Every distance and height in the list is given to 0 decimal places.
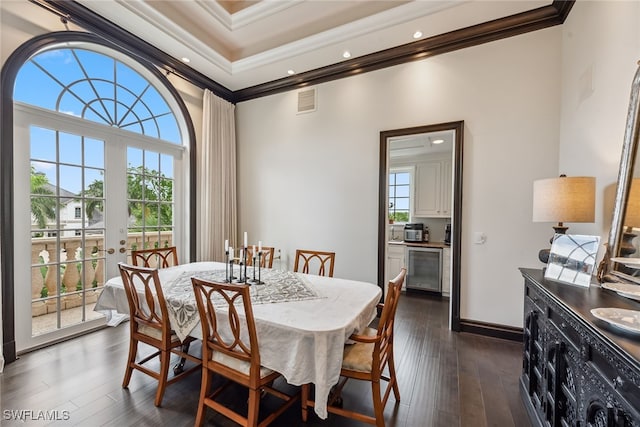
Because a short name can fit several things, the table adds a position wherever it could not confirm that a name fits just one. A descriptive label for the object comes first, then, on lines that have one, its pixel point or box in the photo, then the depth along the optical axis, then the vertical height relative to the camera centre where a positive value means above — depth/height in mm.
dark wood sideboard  884 -646
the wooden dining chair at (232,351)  1459 -844
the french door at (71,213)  2490 -94
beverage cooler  4461 -1031
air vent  3891 +1555
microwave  4773 -442
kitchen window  5328 +290
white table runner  1790 -650
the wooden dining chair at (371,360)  1511 -906
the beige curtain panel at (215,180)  4035 +398
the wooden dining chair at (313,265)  3346 -837
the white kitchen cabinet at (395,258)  4684 -898
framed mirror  1426 -13
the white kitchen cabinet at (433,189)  4868 +349
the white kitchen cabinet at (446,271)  4359 -1027
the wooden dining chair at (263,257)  3229 -633
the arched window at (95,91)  2656 +1295
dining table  1389 -656
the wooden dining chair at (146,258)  2694 -533
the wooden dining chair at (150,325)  1857 -876
